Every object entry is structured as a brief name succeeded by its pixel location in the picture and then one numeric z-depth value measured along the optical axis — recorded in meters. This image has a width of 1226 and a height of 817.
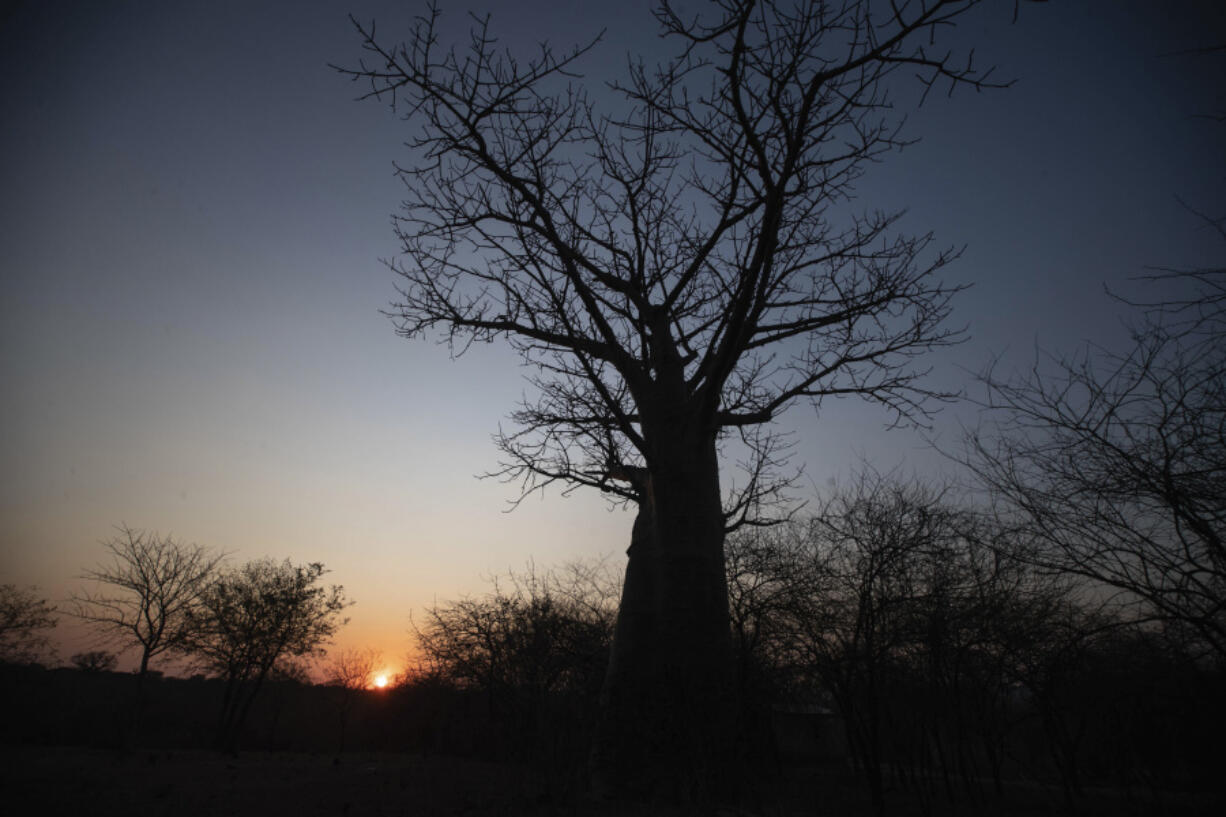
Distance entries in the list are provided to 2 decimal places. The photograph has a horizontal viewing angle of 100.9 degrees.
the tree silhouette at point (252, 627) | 16.89
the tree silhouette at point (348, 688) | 21.29
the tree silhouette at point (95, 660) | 23.19
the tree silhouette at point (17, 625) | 18.81
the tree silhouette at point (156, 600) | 12.73
